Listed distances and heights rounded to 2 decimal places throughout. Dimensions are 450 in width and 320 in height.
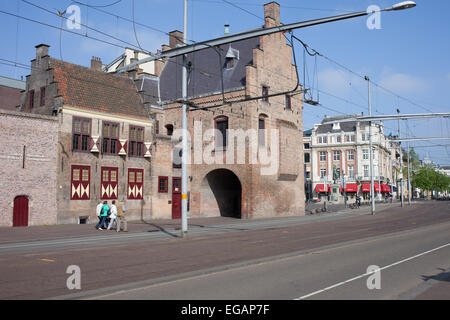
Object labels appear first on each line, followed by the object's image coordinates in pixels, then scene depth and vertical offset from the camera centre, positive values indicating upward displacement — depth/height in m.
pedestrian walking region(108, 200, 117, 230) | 23.64 -1.28
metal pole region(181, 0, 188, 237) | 19.12 +1.23
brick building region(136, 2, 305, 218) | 34.72 +4.89
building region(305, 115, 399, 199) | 84.25 +6.80
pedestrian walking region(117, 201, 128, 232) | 22.96 -1.38
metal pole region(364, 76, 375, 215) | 40.23 +5.73
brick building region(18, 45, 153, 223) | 28.02 +3.96
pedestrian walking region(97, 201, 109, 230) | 24.12 -1.37
